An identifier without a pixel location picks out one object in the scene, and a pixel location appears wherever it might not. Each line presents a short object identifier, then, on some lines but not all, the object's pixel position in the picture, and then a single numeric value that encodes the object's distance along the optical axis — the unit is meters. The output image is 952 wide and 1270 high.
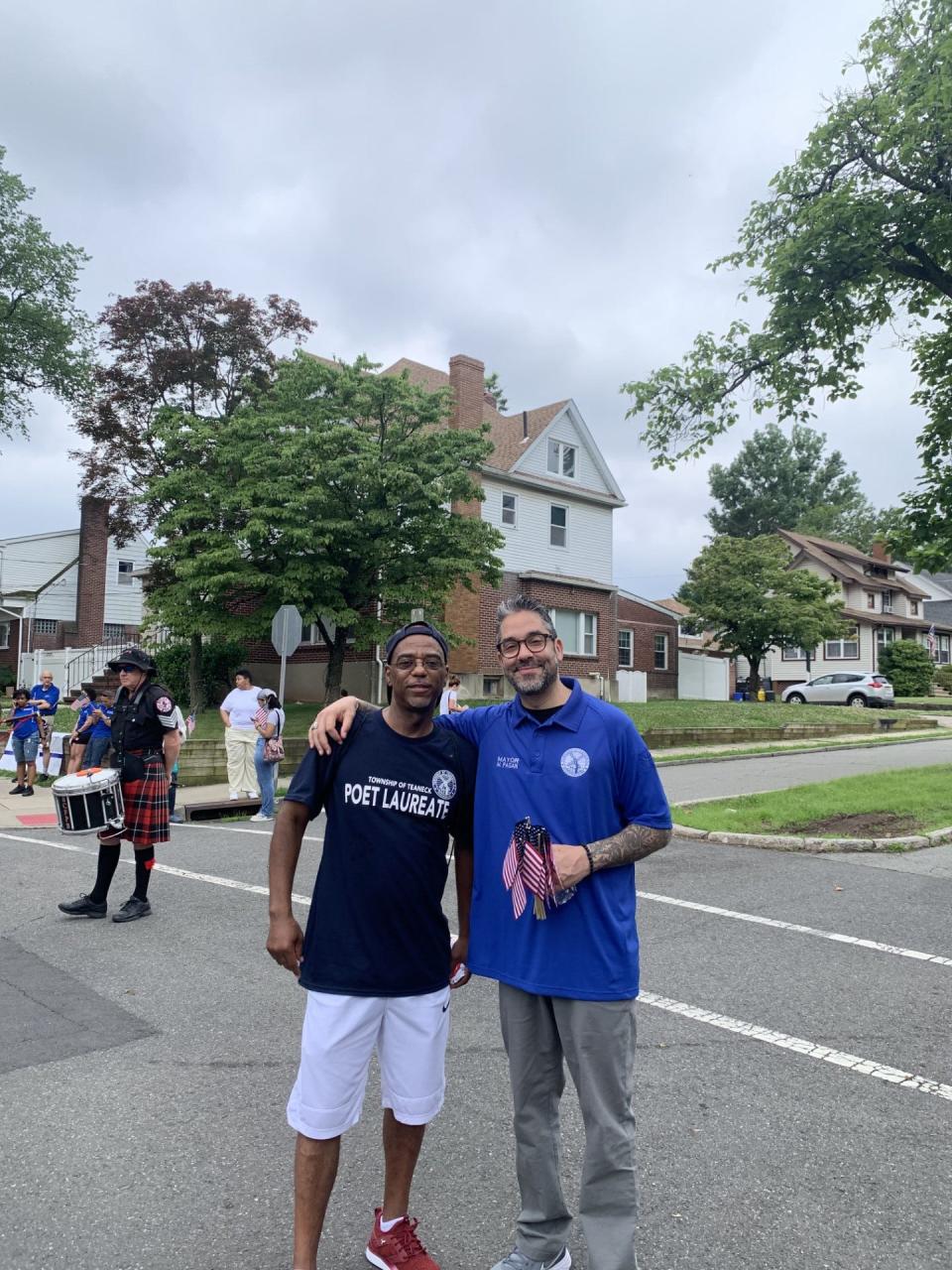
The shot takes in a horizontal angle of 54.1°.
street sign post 15.77
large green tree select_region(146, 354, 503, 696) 19.69
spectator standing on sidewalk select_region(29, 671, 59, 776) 16.03
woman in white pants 13.12
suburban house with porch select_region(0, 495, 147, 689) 40.44
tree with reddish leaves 23.47
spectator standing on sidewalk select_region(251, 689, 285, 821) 12.34
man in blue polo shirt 2.54
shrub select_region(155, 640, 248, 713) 25.02
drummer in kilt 6.99
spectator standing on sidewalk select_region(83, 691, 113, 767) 10.91
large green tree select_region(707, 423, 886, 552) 69.50
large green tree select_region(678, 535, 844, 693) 37.72
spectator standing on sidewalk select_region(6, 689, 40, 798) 15.18
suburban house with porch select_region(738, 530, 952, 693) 50.81
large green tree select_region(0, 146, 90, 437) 32.53
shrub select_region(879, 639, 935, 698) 46.53
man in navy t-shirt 2.63
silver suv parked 36.94
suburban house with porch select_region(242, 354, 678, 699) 27.75
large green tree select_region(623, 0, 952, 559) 12.69
